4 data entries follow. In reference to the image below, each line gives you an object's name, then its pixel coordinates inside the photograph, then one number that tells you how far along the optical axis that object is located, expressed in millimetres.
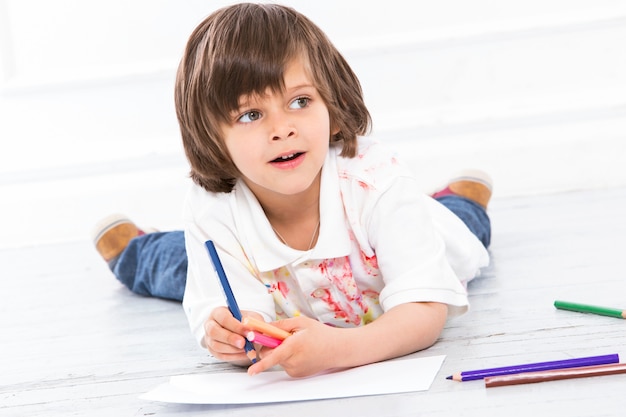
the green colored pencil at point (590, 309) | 1692
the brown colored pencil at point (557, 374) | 1495
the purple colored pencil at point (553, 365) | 1516
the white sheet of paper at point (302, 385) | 1534
